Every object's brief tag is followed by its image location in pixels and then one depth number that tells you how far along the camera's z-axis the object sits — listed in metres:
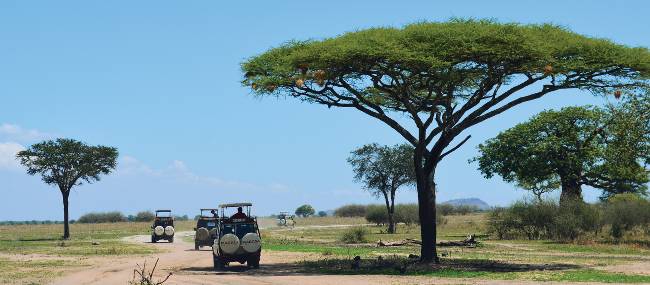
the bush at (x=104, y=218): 147.88
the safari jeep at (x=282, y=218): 109.15
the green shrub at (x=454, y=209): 126.38
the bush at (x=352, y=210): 159.62
